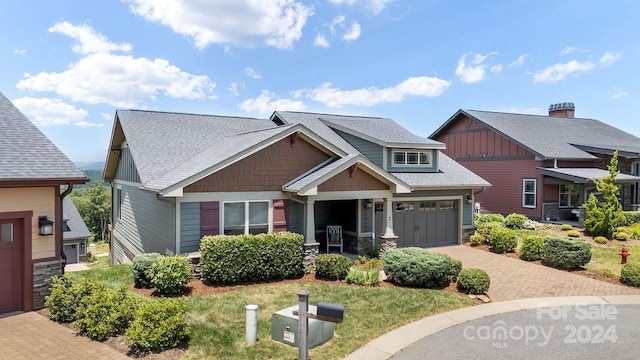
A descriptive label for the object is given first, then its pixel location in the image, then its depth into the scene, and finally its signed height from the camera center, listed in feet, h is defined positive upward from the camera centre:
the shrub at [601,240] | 65.92 -9.57
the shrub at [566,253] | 49.37 -8.84
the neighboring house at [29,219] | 31.89 -3.33
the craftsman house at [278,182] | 44.78 -0.40
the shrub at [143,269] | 37.58 -8.36
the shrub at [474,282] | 38.63 -9.68
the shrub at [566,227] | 75.11 -8.59
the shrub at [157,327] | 24.71 -9.15
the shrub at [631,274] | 43.29 -9.99
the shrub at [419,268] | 39.81 -8.73
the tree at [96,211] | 260.62 -21.36
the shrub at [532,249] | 54.29 -9.13
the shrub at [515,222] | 77.66 -7.97
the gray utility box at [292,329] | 26.11 -9.79
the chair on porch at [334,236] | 54.54 -7.63
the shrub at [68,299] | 30.14 -8.96
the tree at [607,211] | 68.85 -5.29
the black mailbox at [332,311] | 19.77 -6.41
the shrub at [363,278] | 40.60 -9.80
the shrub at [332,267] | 41.81 -8.99
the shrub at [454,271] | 41.97 -9.37
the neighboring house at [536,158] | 85.10 +4.88
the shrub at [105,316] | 26.94 -9.26
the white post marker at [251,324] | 26.53 -9.41
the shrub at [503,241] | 59.31 -8.85
